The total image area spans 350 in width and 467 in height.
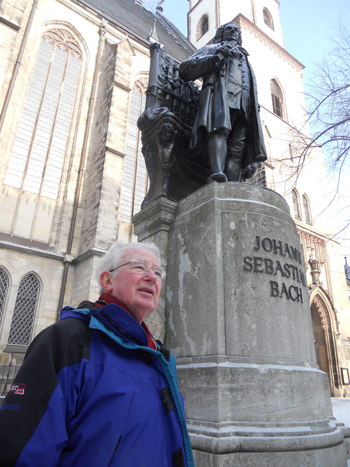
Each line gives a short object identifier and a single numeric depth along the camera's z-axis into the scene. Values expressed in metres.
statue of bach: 3.49
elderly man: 0.87
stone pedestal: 2.02
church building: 11.58
